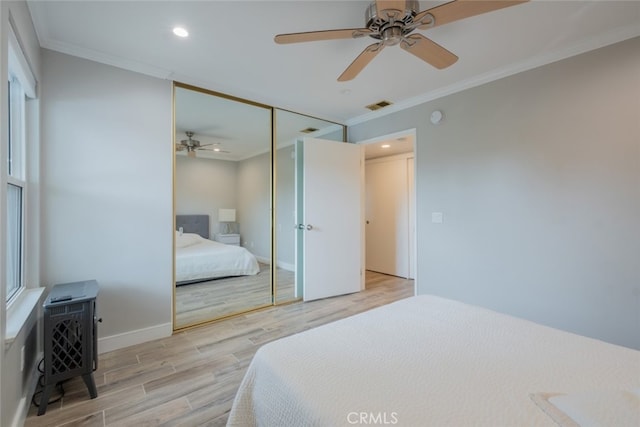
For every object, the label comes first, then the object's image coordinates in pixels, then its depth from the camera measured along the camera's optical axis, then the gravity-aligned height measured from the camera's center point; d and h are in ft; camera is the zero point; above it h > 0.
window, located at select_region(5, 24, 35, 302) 5.78 +0.95
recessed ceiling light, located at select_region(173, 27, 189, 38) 6.49 +4.22
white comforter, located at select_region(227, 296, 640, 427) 2.70 -1.97
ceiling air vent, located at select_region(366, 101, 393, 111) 11.20 +4.31
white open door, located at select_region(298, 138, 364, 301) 11.80 -0.33
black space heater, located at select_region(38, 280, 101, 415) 5.58 -2.63
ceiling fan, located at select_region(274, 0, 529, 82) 4.58 +3.38
